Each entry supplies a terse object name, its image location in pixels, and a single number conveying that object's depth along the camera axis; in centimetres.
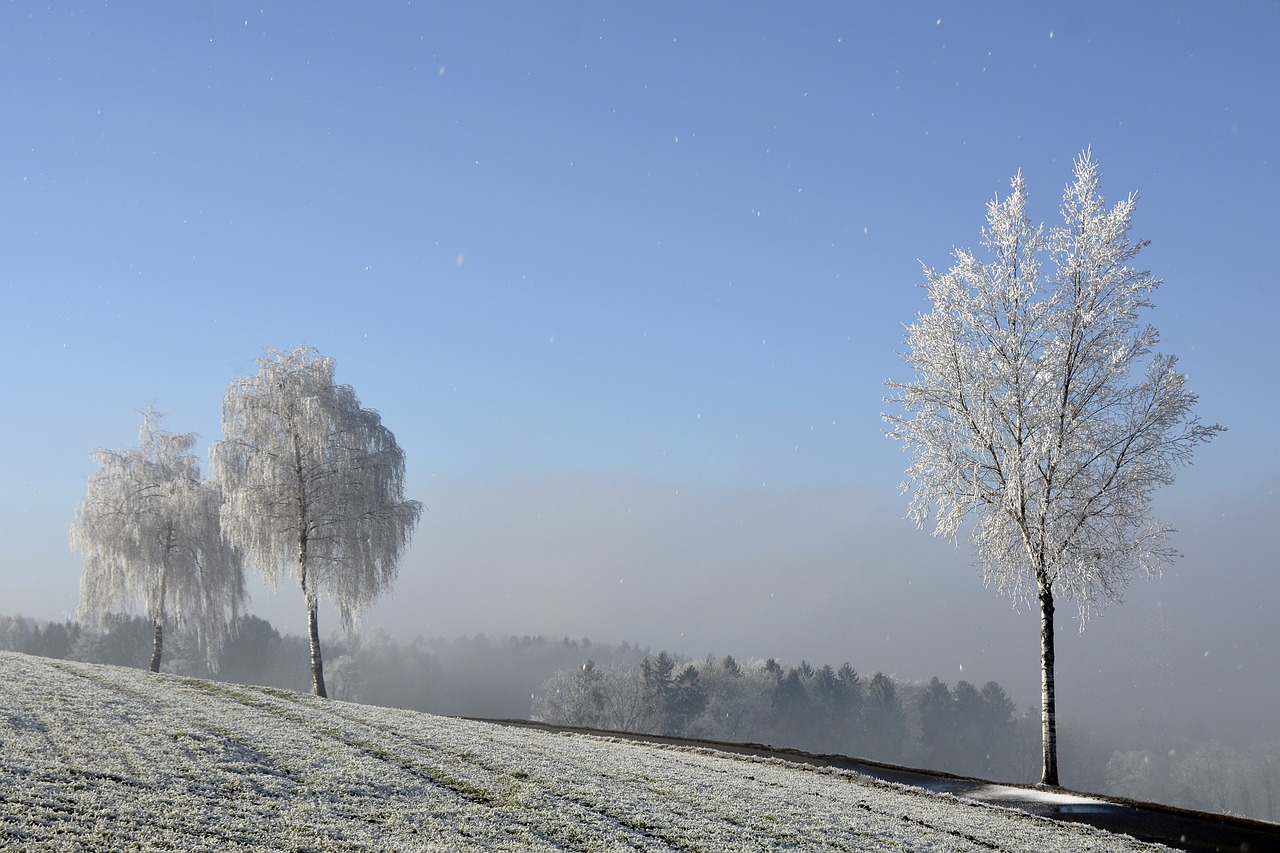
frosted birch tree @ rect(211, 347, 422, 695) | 3756
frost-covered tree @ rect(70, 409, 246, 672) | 4466
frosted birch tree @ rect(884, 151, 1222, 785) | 2662
